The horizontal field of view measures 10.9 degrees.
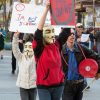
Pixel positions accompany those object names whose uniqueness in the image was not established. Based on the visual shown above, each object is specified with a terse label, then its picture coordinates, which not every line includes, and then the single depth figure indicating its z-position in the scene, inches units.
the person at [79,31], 418.3
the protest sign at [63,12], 273.8
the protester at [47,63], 264.3
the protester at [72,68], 297.0
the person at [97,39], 990.2
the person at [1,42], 884.6
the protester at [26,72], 323.4
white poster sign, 306.0
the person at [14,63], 628.6
